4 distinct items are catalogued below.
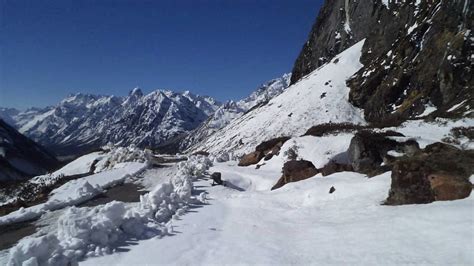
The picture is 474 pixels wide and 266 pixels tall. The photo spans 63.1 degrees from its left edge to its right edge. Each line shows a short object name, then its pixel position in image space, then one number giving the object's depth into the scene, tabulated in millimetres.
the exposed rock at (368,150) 17647
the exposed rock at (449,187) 9766
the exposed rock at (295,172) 18609
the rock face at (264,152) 29528
